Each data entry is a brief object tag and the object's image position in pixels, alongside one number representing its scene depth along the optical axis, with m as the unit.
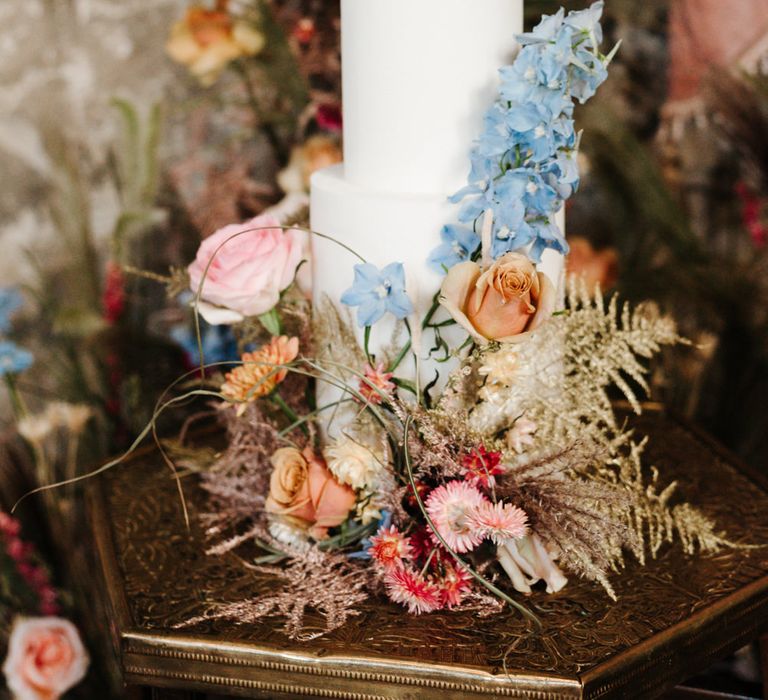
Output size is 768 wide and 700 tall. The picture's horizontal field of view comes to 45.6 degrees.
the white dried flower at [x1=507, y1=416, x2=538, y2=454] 0.83
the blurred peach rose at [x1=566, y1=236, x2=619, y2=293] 1.53
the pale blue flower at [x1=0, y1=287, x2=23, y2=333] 1.34
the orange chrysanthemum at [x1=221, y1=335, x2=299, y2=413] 0.87
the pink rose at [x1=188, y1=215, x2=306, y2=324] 0.87
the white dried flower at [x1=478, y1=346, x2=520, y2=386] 0.78
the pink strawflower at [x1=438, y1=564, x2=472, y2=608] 0.80
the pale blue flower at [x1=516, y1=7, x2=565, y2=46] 0.75
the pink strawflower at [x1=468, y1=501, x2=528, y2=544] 0.75
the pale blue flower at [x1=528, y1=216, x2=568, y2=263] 0.80
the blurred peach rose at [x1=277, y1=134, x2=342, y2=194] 1.41
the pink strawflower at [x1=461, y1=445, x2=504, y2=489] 0.78
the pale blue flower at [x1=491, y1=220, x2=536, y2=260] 0.79
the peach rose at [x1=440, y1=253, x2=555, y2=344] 0.75
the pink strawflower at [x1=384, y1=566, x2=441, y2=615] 0.78
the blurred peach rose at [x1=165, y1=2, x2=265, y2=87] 1.35
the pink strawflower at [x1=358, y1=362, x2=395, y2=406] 0.83
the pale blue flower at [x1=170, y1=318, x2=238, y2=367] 1.43
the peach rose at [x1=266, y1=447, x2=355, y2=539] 0.86
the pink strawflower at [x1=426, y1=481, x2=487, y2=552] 0.77
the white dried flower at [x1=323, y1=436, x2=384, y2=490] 0.83
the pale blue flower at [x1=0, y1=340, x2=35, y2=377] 1.35
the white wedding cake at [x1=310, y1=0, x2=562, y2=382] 0.83
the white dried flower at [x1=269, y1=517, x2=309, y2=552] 0.91
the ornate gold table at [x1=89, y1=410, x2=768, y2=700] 0.71
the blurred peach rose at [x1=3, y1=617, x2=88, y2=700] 1.40
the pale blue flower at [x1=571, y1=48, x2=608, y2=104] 0.76
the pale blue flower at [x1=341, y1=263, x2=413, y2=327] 0.80
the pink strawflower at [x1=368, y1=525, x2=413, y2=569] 0.79
